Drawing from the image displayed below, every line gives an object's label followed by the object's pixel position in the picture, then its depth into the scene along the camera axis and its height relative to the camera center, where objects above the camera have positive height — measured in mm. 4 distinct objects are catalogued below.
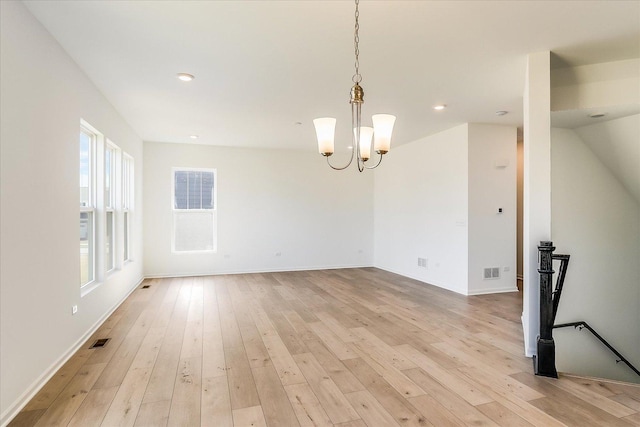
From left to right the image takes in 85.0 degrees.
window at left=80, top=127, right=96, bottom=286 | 3721 +104
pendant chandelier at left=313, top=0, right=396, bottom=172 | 2402 +599
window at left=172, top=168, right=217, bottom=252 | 7160 +98
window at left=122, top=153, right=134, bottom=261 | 5668 +252
